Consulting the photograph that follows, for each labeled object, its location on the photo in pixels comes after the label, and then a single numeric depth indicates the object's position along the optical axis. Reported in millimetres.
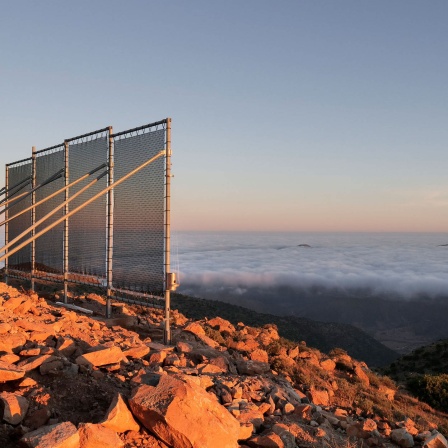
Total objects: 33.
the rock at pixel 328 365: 12957
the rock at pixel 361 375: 12886
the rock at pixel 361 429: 7059
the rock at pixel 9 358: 5932
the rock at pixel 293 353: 12509
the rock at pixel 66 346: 6906
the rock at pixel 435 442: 7217
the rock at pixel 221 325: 13356
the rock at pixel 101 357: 6312
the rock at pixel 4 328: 7082
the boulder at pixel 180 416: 4707
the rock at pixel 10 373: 5246
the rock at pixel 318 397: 8977
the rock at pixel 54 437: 4148
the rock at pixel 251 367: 9211
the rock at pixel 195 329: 11461
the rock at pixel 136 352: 7546
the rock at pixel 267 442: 5379
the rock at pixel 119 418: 4699
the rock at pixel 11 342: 6383
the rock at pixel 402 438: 7322
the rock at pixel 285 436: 5539
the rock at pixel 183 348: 9097
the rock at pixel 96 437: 4332
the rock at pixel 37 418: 4748
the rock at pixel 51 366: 5763
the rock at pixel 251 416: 5901
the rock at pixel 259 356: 10844
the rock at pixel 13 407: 4688
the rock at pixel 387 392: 12291
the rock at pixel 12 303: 9784
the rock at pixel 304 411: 6855
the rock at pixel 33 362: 5720
